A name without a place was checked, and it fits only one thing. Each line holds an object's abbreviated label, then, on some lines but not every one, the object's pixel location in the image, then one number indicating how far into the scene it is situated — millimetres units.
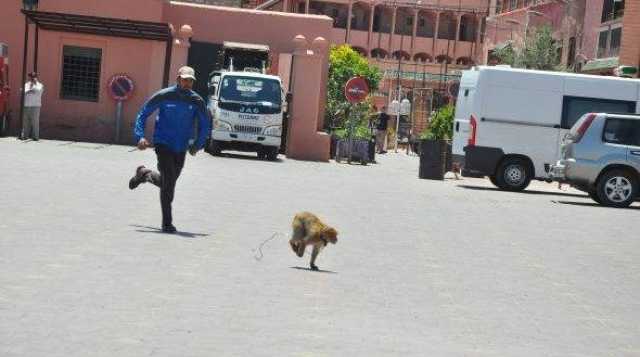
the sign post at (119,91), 43469
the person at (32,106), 40125
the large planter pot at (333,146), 46938
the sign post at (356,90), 42688
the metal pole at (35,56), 43228
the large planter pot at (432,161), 37406
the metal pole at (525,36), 65375
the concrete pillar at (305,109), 44219
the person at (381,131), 61750
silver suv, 29188
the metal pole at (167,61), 43844
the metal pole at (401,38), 127762
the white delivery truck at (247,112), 41000
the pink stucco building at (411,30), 124250
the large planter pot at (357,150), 45562
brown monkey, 13180
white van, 32531
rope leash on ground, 13837
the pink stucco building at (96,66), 44219
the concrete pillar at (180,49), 43719
